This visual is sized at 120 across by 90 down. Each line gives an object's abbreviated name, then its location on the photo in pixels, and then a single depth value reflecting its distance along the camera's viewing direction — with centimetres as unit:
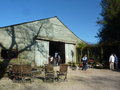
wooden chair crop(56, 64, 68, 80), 723
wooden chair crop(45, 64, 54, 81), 729
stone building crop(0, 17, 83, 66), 1101
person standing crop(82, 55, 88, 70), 1069
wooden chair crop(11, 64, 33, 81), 677
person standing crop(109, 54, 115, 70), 1131
